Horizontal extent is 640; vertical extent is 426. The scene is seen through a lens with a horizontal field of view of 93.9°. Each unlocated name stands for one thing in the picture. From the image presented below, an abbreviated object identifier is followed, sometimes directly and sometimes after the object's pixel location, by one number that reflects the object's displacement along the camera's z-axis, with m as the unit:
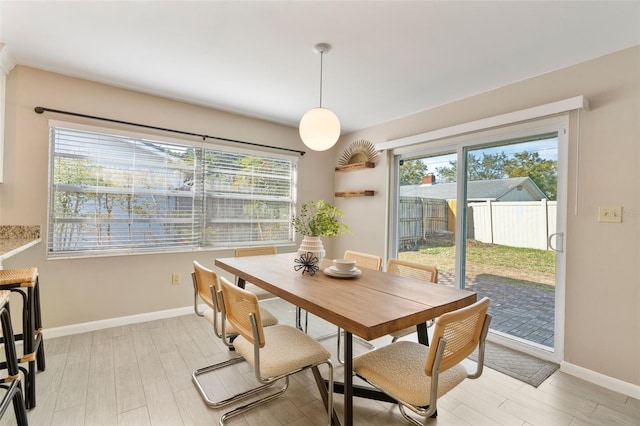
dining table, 1.29
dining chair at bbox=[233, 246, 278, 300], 2.76
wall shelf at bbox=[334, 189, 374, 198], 4.00
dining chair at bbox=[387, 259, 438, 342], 2.12
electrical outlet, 3.30
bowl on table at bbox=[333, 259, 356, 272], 2.03
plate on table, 2.01
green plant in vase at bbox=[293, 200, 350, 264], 2.19
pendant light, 2.08
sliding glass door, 2.52
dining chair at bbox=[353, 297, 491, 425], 1.17
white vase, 2.20
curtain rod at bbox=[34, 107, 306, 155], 2.63
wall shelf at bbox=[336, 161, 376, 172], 4.00
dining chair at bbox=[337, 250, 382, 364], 2.52
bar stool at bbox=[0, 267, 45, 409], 1.62
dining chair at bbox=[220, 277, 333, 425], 1.39
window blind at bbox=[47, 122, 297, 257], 2.77
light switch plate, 2.10
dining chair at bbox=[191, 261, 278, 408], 1.70
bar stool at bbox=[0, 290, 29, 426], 1.40
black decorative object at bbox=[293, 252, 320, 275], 2.14
